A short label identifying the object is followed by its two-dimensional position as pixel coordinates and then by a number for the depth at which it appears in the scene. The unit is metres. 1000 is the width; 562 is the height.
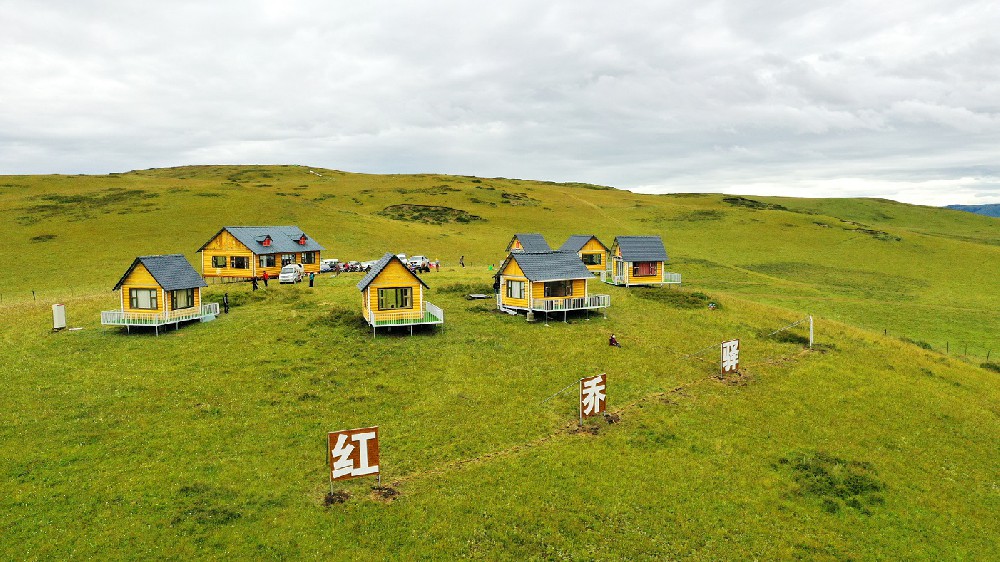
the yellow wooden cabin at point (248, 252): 61.88
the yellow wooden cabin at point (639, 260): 59.69
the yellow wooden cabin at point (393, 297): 39.00
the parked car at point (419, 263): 67.90
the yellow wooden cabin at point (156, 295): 39.03
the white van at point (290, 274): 58.03
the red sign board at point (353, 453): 19.20
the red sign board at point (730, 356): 32.56
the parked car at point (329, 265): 69.44
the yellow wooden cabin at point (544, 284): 44.16
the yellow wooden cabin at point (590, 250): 65.56
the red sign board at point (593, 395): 25.69
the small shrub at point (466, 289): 54.34
